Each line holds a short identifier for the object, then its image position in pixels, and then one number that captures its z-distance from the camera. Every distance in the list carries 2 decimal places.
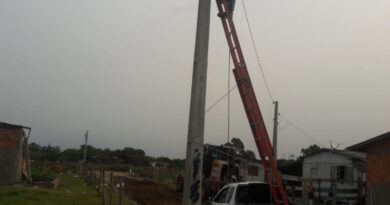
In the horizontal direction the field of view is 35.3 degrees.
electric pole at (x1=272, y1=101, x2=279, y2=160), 29.04
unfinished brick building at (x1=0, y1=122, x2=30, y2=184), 37.16
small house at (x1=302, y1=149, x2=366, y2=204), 24.22
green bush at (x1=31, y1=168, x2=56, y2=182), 41.90
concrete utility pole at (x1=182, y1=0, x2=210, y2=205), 10.43
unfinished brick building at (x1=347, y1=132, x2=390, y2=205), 20.73
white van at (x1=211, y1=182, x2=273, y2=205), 17.17
